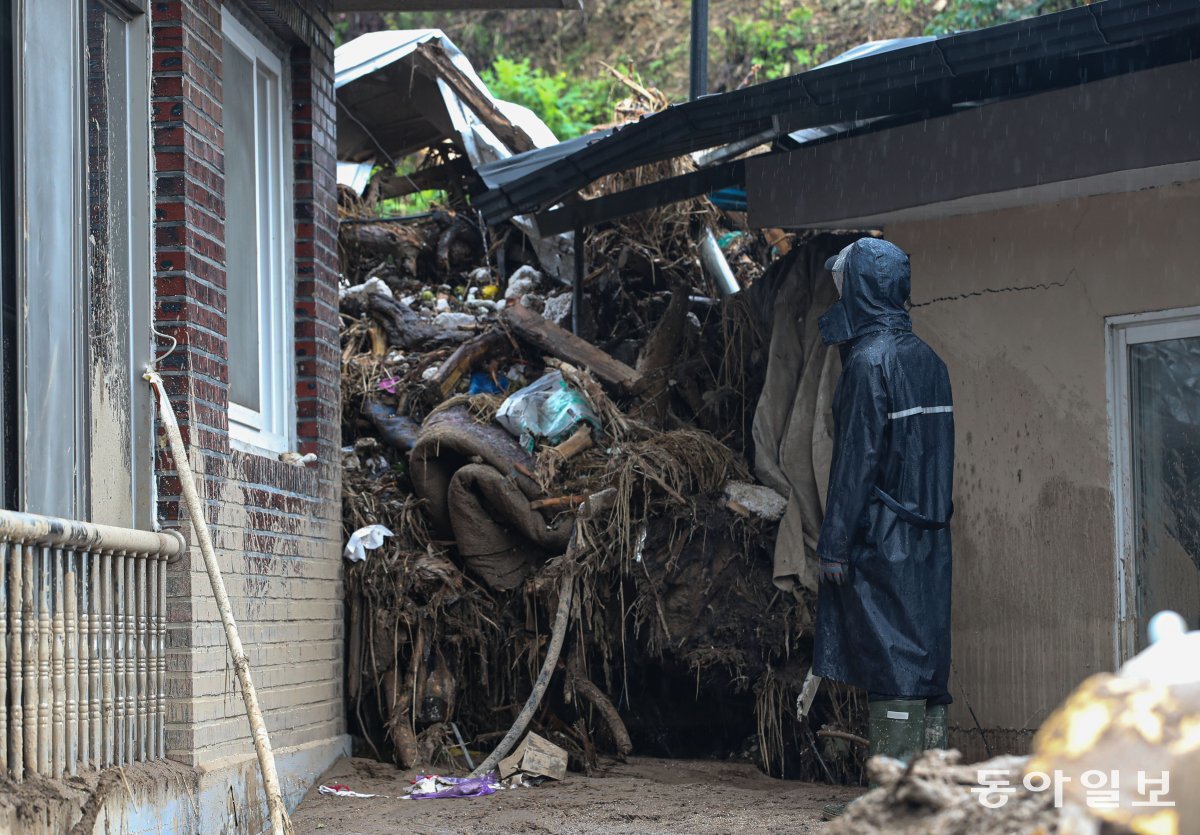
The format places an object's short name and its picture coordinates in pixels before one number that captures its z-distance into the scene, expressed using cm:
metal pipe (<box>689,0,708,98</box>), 1081
